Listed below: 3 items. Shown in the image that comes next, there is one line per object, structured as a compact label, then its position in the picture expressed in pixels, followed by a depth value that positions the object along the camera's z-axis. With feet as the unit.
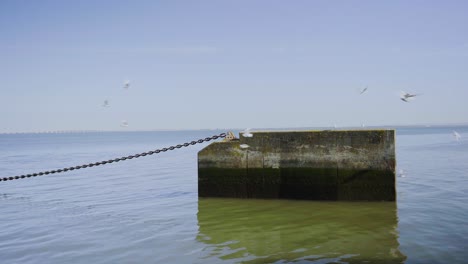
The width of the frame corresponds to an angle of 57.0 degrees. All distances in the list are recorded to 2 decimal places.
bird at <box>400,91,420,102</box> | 34.40
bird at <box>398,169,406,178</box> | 54.34
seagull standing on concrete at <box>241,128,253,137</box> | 33.47
